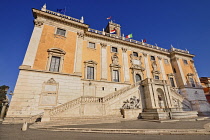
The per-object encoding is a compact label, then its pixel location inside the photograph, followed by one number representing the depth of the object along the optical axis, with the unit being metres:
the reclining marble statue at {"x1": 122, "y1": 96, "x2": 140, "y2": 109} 12.88
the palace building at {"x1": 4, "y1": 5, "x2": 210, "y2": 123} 10.88
